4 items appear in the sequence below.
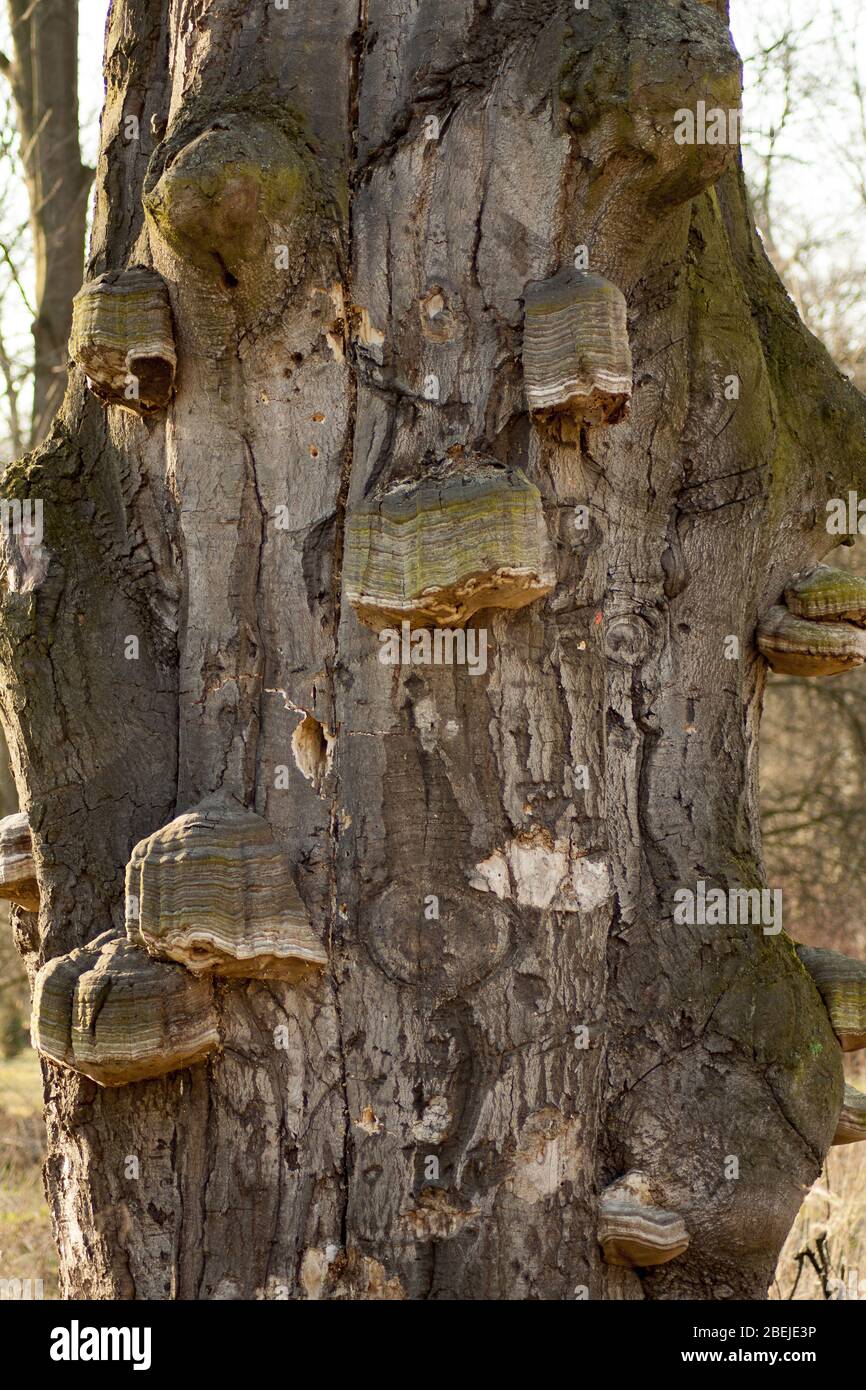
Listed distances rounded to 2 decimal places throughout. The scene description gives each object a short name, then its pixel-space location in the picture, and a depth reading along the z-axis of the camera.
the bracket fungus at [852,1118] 2.96
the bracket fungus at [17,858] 2.83
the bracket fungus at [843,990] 2.78
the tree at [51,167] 8.75
